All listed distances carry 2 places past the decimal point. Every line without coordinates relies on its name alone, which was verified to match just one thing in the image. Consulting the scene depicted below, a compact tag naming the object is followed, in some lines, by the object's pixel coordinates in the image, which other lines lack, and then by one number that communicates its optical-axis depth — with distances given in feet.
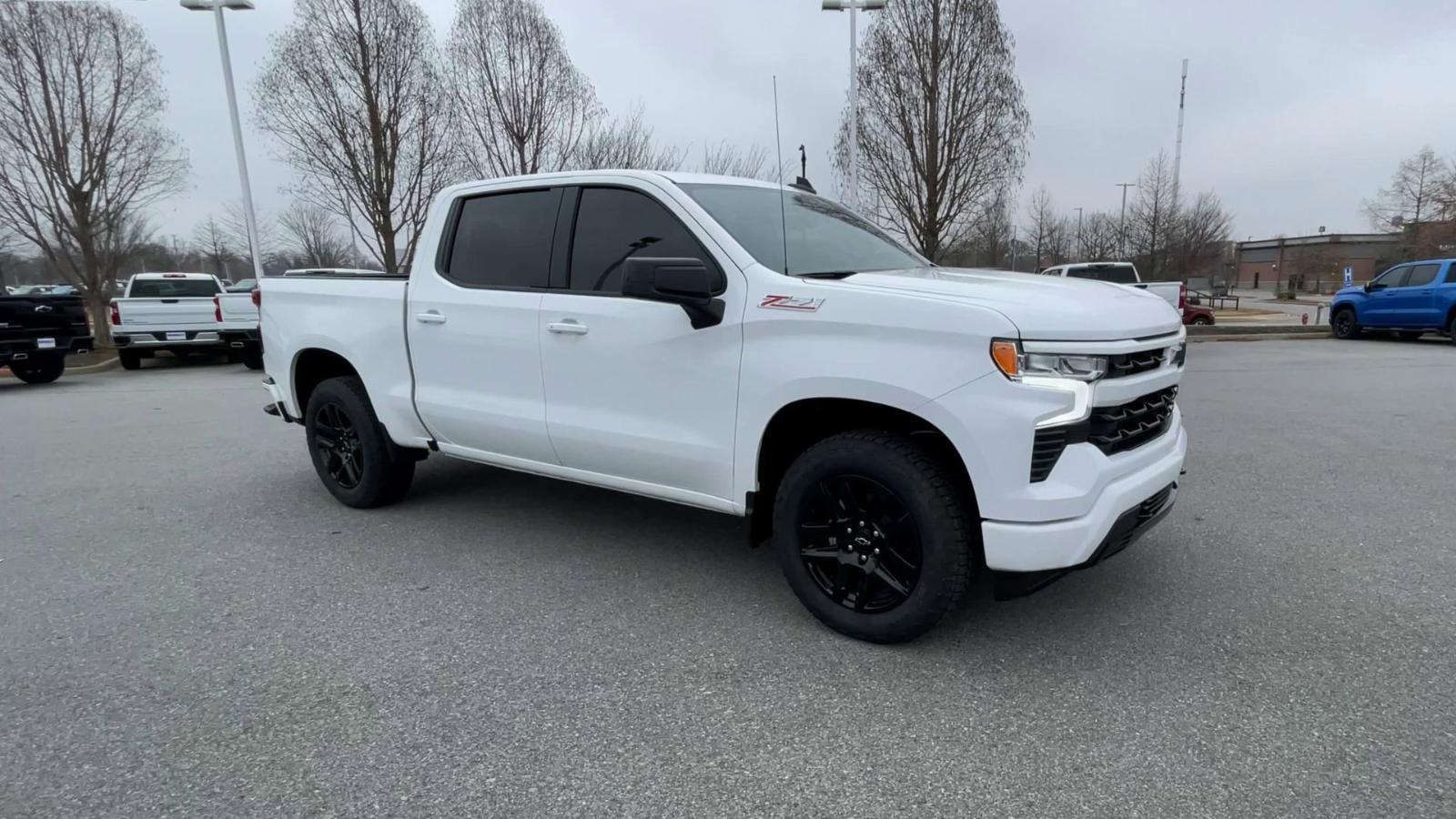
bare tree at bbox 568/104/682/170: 56.80
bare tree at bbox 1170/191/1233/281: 109.40
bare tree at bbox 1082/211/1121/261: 119.85
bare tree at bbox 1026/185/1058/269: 128.77
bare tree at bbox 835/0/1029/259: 53.31
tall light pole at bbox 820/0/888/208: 42.80
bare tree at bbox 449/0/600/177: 54.34
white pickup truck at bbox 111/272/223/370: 45.96
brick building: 199.41
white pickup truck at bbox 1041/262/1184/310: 54.19
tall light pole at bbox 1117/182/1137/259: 115.24
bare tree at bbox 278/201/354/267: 105.40
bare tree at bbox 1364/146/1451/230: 139.22
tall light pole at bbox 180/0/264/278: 50.80
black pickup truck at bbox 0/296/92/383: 37.42
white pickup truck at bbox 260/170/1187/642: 8.79
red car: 73.15
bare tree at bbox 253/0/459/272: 53.67
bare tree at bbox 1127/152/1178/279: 100.63
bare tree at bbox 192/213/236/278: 141.82
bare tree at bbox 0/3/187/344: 50.29
